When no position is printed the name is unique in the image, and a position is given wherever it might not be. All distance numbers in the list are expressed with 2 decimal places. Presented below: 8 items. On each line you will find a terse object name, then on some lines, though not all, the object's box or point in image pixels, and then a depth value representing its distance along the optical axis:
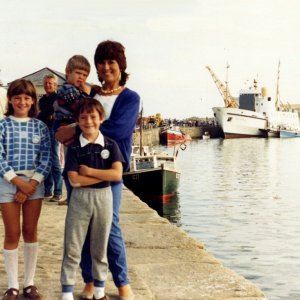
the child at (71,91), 3.90
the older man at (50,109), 6.84
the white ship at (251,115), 92.38
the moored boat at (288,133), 97.12
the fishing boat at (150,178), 21.69
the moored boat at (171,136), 77.52
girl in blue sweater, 3.85
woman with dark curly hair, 3.74
